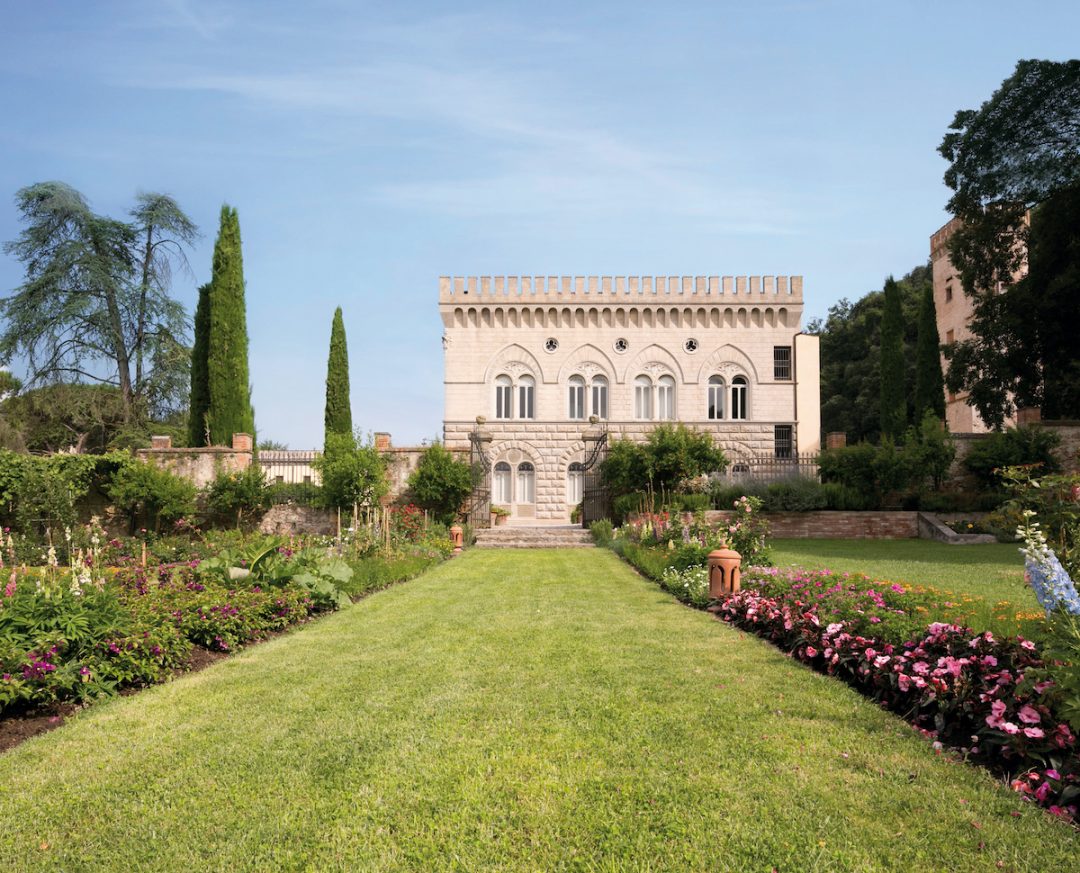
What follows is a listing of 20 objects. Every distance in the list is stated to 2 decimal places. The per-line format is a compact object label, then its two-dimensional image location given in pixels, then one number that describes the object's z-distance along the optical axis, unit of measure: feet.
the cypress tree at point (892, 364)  93.40
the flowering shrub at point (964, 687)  11.10
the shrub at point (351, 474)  55.93
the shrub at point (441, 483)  63.62
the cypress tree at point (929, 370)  90.22
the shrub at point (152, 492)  56.49
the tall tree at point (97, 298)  87.86
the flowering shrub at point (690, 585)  27.86
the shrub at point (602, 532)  58.39
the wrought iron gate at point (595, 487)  69.31
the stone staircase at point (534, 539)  59.67
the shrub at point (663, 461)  64.85
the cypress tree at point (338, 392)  83.51
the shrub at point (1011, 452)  59.06
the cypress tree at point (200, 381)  77.15
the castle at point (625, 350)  93.81
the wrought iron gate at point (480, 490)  66.13
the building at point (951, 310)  101.19
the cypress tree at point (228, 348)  73.82
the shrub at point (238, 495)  59.47
